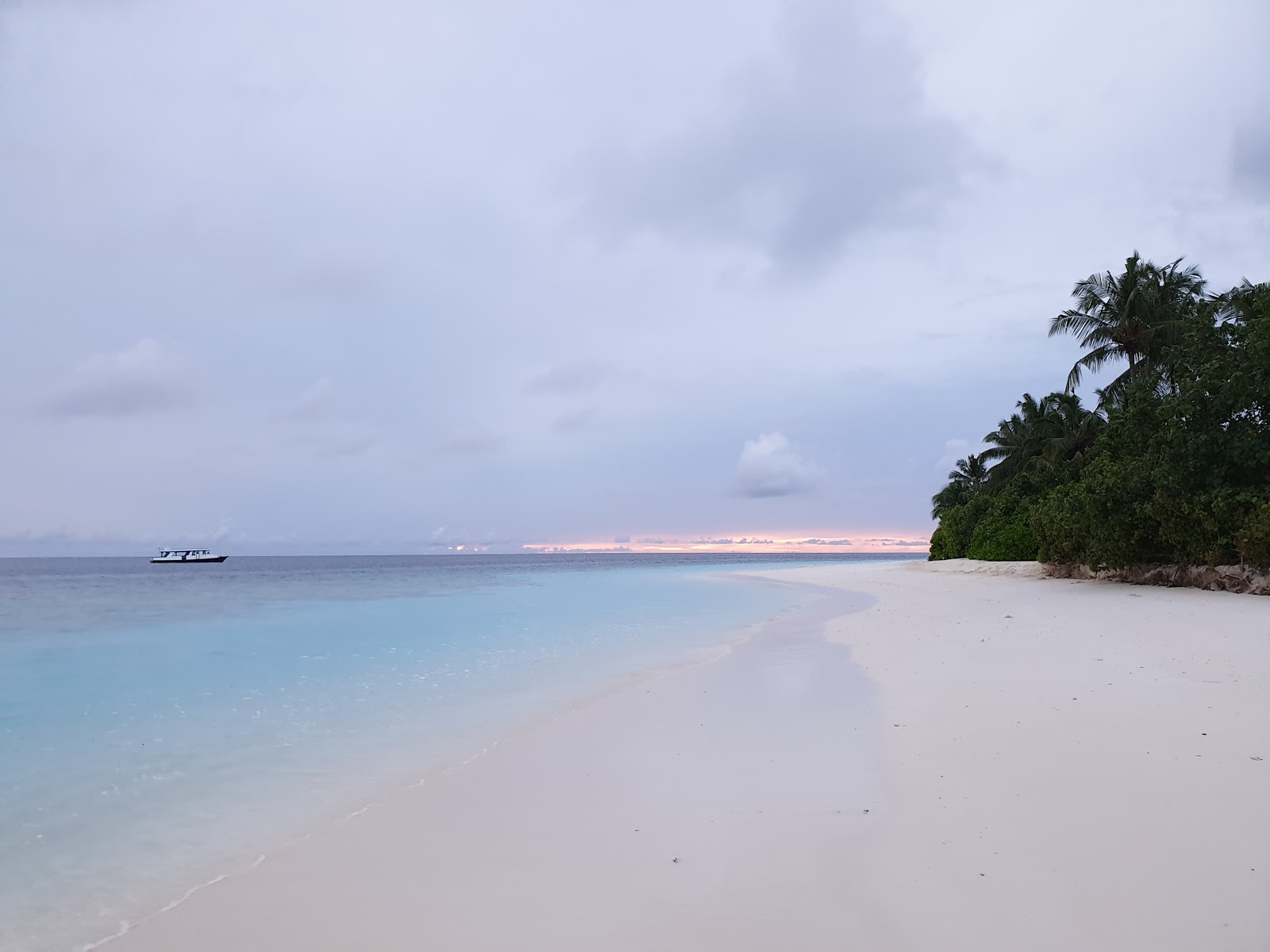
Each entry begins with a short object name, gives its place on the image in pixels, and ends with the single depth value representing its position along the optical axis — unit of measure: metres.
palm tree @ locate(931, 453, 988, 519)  62.66
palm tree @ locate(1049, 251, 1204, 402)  28.75
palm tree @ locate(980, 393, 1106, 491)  37.75
